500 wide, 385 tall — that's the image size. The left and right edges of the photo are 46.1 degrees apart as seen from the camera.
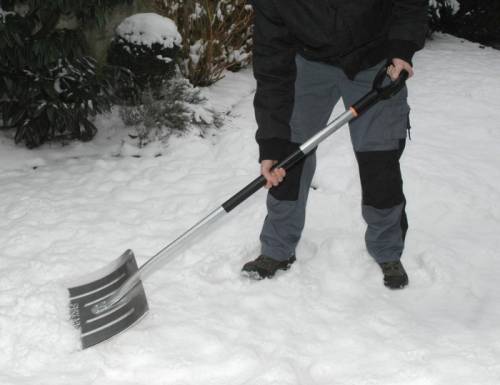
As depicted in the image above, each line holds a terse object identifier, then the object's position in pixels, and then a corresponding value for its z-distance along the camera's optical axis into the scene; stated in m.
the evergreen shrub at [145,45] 4.46
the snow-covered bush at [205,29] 5.06
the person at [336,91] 2.16
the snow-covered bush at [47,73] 3.60
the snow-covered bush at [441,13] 6.87
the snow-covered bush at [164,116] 4.25
